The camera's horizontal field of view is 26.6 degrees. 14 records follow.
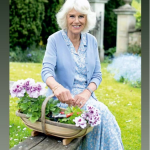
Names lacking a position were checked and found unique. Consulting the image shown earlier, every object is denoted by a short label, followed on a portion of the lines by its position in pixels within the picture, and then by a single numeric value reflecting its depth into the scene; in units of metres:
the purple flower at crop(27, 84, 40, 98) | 2.51
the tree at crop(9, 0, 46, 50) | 9.44
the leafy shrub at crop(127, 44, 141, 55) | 9.81
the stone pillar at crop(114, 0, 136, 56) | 10.58
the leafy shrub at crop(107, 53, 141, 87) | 6.55
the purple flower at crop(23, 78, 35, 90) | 2.53
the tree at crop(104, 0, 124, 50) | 12.42
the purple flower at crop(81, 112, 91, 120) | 2.42
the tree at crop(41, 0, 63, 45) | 10.89
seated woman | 2.76
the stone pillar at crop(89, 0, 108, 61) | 10.41
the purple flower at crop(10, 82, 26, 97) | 2.52
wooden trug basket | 2.41
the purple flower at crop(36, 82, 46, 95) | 2.53
